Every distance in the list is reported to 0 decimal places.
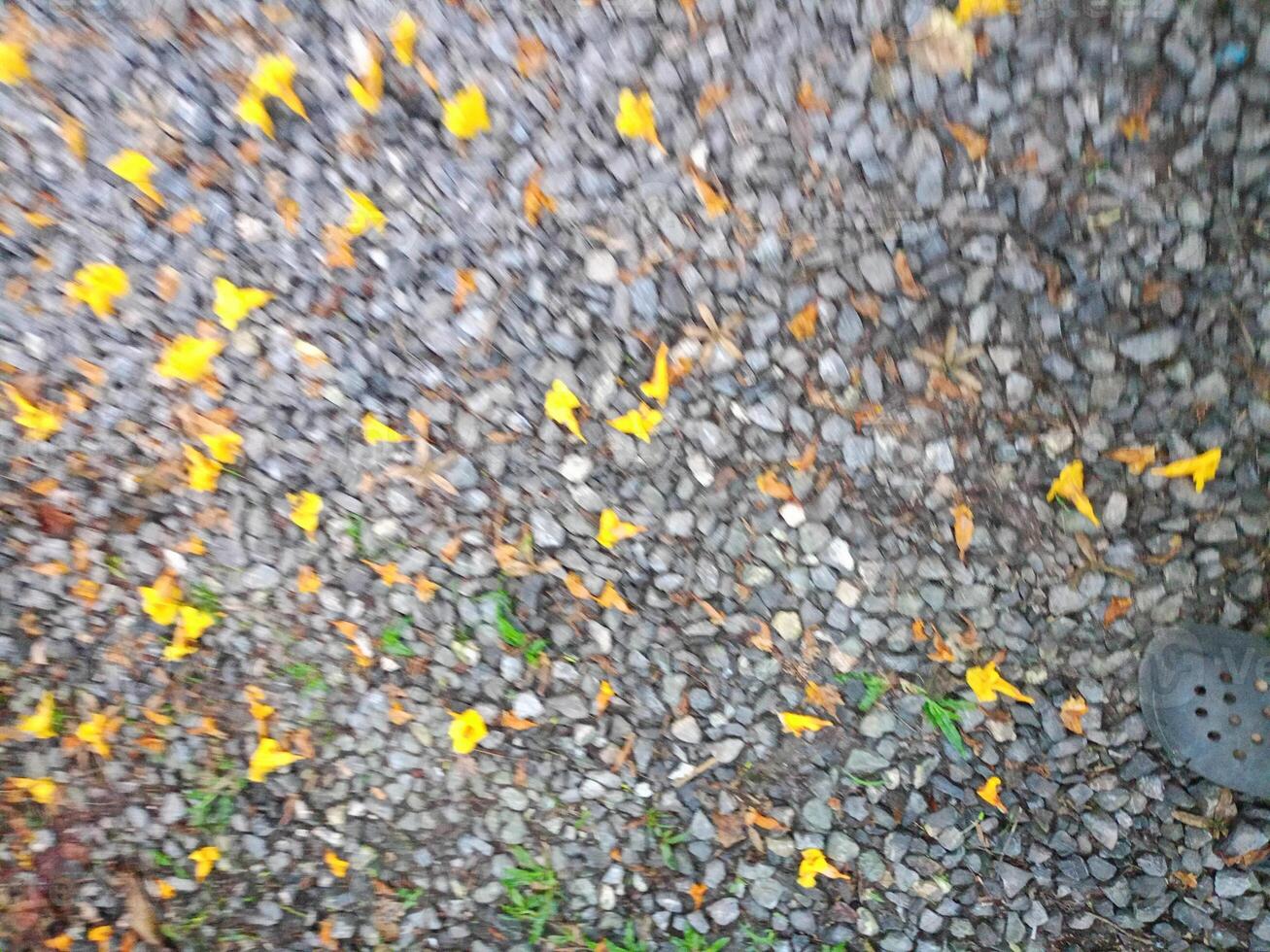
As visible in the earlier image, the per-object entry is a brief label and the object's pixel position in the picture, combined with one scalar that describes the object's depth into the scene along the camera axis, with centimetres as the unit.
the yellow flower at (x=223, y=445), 115
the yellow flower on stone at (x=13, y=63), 104
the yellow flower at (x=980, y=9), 97
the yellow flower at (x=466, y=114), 104
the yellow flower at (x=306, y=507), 116
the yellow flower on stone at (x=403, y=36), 103
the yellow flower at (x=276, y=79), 104
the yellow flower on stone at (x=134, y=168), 108
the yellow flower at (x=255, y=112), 106
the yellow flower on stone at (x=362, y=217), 108
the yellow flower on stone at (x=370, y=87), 104
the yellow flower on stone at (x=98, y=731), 122
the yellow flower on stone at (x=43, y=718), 122
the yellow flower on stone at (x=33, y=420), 115
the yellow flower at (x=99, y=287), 111
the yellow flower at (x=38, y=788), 124
